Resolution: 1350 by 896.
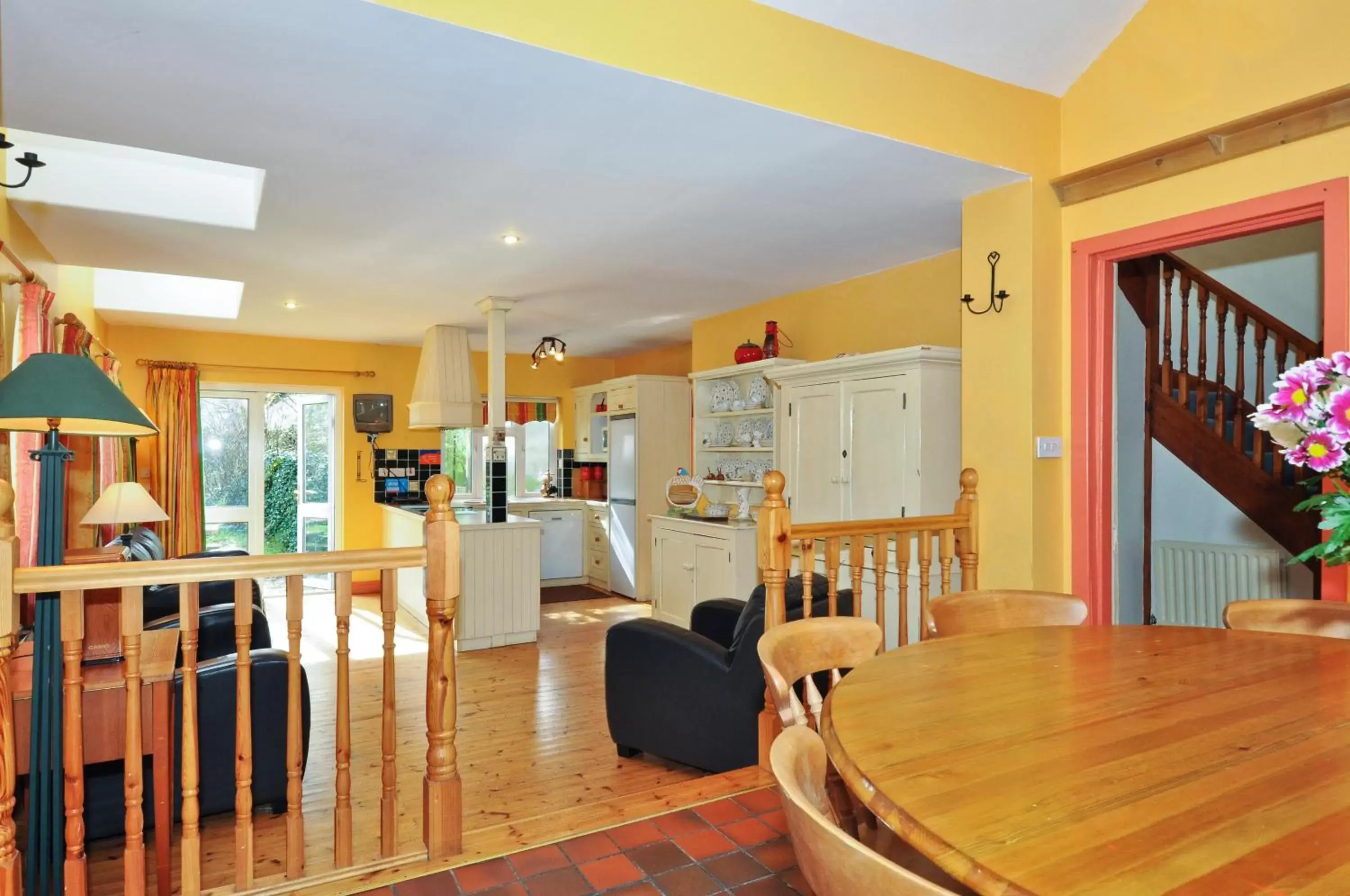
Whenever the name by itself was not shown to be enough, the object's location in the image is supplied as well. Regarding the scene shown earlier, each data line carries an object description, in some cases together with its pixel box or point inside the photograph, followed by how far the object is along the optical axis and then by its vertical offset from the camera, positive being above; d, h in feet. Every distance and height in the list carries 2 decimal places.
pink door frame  10.71 +0.44
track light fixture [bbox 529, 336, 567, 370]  20.67 +2.56
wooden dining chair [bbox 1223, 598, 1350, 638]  6.54 -1.49
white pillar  18.67 +0.91
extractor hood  21.56 +1.68
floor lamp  6.27 -0.68
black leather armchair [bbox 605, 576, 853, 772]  9.73 -3.21
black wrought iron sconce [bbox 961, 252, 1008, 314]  10.91 +2.05
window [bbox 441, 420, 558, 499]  27.45 -0.41
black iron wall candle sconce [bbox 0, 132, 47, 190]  8.34 +3.10
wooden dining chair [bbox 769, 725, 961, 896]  2.41 -1.34
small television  24.76 +1.07
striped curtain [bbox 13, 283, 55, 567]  10.83 +0.05
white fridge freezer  23.58 -1.83
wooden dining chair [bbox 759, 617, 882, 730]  4.75 -1.42
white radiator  13.79 -2.48
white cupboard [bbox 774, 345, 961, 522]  13.10 +0.17
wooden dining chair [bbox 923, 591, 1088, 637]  7.03 -1.52
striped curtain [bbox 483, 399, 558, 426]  27.91 +1.23
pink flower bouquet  4.92 +0.13
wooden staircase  13.19 +1.19
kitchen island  17.42 -3.12
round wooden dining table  2.62 -1.41
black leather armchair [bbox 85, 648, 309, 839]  8.83 -3.60
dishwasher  25.88 -3.29
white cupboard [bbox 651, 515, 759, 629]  17.15 -2.74
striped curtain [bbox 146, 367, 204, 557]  21.85 -0.28
